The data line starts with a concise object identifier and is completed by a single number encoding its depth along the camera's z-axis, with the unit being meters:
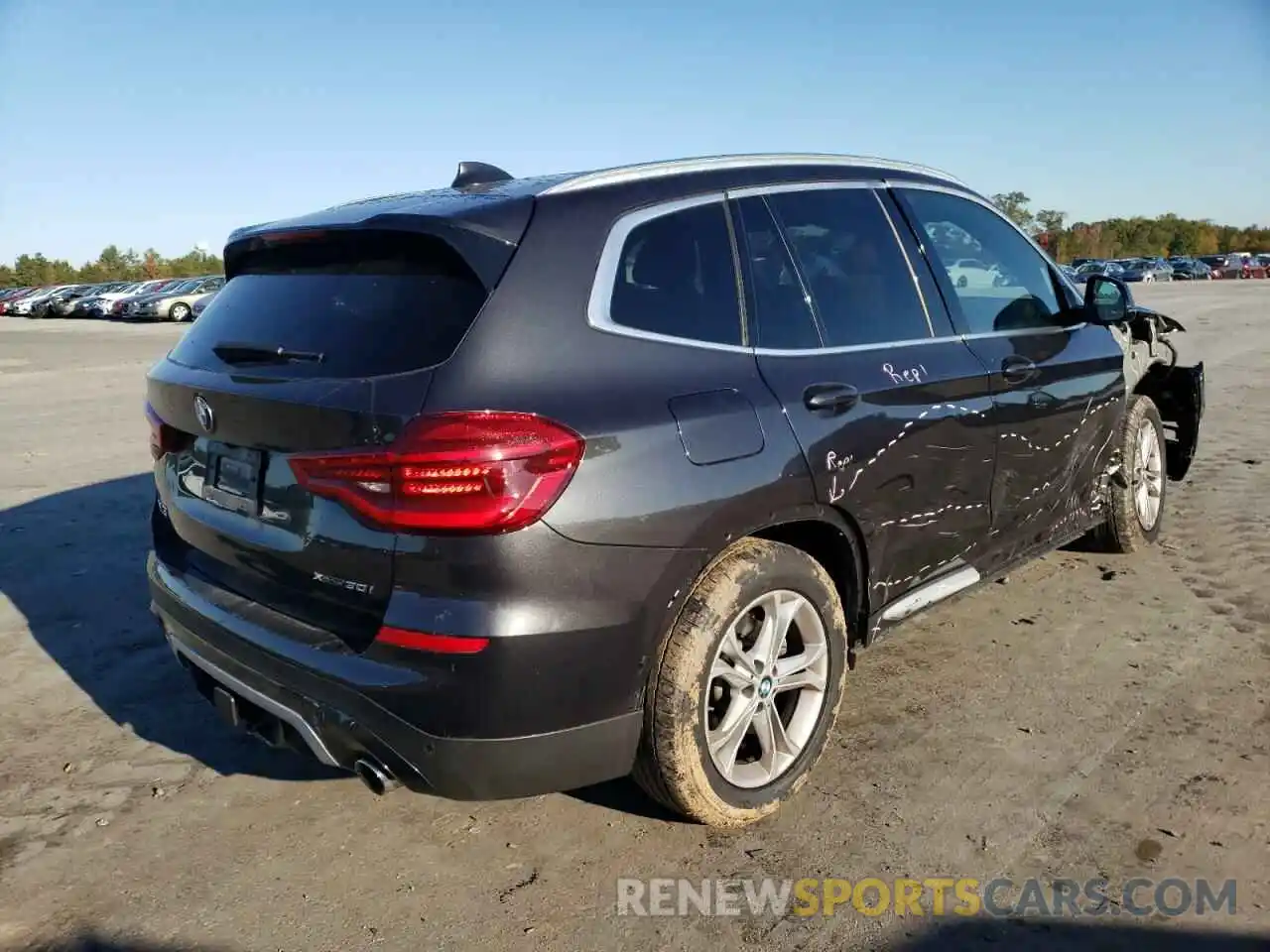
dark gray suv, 2.29
